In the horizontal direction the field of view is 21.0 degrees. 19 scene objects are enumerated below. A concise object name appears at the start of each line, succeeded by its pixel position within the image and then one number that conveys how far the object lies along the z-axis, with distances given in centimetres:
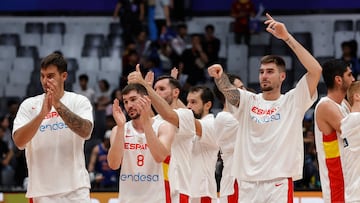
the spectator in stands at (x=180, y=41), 2228
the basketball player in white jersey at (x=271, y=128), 1037
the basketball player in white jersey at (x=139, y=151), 1003
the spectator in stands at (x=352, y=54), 2059
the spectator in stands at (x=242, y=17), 2331
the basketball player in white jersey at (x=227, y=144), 1237
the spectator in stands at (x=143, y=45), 2228
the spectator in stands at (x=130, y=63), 2114
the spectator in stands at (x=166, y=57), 2203
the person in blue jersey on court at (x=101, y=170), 1673
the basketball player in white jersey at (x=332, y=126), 1031
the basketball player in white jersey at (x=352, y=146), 989
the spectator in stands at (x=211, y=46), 2212
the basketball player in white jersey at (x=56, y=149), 982
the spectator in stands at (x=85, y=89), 2112
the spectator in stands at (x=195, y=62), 2150
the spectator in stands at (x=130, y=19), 2350
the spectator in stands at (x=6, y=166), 1780
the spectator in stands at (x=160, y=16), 2386
